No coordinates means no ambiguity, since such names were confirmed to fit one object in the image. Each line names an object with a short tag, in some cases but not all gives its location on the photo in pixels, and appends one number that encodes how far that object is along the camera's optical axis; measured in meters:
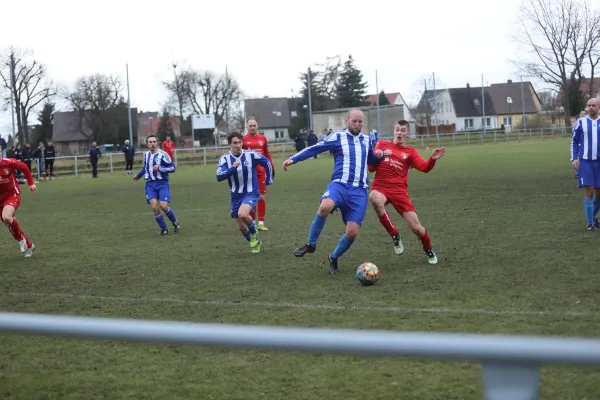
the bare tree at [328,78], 87.94
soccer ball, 8.20
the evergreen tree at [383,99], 97.91
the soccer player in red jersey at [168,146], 34.42
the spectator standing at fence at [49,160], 38.75
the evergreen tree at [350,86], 88.31
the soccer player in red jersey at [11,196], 11.75
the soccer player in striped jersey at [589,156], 11.12
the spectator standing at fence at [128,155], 39.41
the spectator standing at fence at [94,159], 38.38
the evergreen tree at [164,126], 88.88
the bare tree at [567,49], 56.16
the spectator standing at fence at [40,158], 38.44
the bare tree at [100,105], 79.44
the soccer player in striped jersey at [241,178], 11.26
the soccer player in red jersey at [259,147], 14.07
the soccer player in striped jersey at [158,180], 14.10
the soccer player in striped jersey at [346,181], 8.98
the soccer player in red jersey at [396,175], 9.52
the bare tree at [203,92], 84.50
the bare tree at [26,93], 66.69
